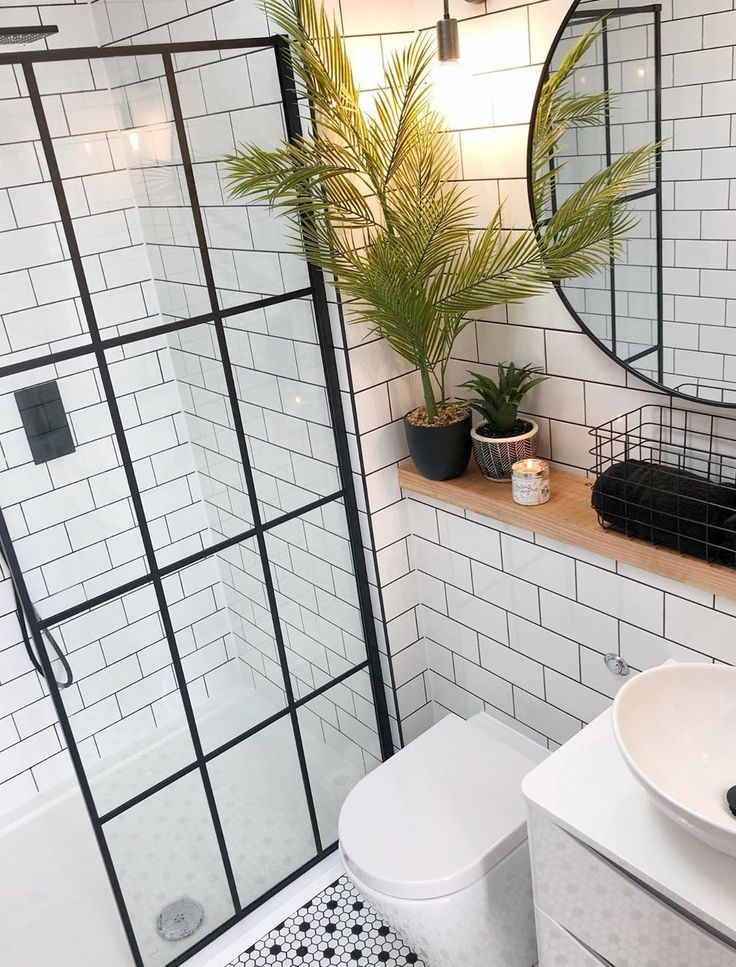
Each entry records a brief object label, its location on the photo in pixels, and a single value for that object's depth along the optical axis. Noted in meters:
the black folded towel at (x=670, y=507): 1.56
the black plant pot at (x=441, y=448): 1.98
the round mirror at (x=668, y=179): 1.46
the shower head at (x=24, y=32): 1.57
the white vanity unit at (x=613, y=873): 1.26
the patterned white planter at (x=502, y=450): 1.94
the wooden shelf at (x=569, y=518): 1.58
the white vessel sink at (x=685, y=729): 1.36
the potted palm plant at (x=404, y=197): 1.64
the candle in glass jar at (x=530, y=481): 1.84
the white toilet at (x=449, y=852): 1.74
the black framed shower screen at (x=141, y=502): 1.59
